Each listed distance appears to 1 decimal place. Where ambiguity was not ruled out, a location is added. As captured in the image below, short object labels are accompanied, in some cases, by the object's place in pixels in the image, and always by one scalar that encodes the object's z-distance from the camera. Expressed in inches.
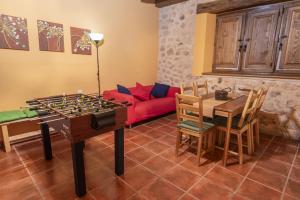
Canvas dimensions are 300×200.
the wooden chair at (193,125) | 83.4
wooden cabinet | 122.6
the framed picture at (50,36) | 114.2
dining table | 84.0
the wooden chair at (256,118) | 92.5
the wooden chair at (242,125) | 84.8
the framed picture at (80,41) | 129.1
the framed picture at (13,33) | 100.5
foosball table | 62.6
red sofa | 135.5
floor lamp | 124.6
